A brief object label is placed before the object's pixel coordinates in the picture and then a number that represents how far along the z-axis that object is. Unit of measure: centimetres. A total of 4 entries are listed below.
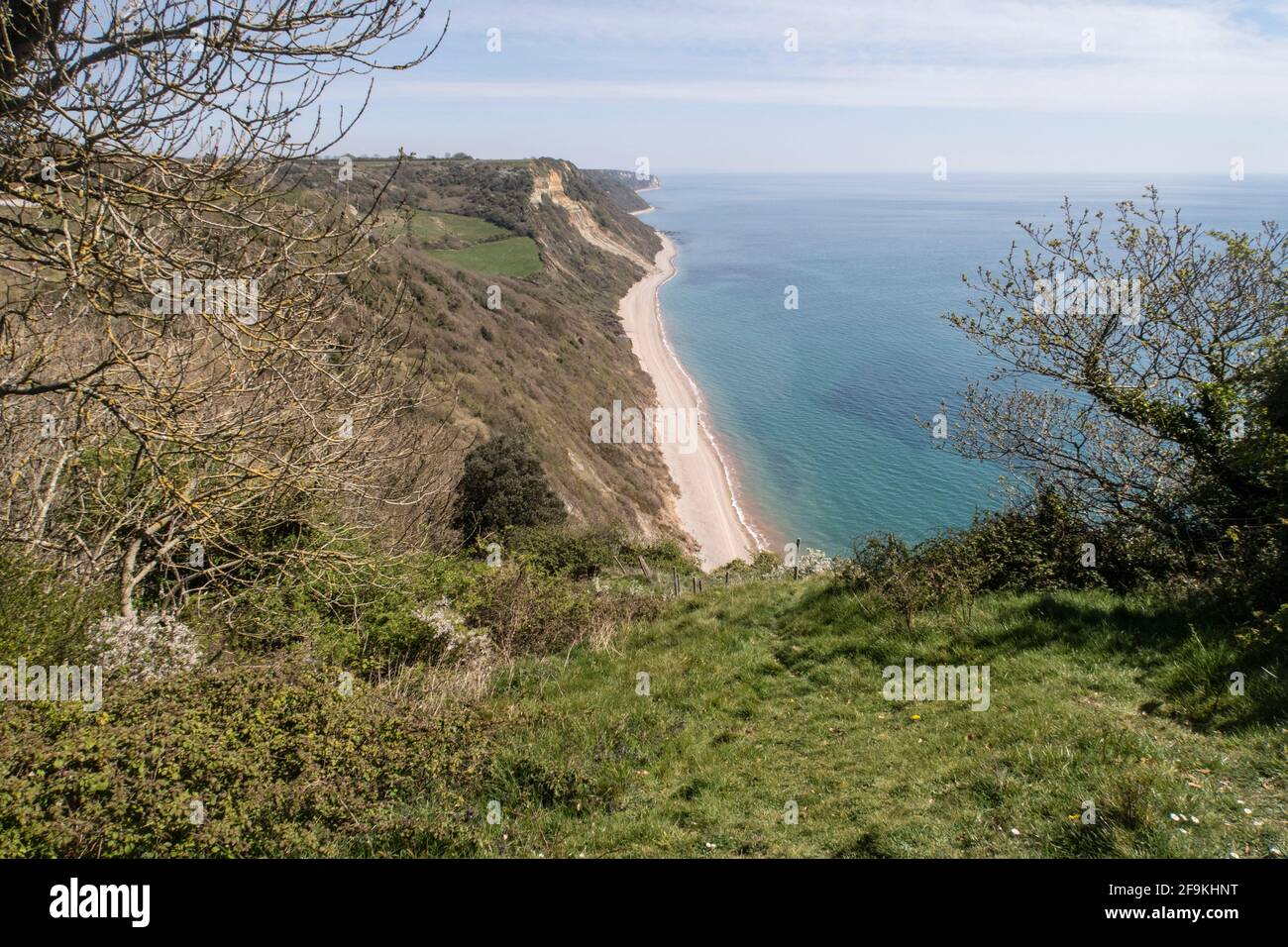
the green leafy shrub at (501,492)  2475
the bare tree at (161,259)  436
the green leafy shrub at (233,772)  485
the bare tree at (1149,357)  1018
